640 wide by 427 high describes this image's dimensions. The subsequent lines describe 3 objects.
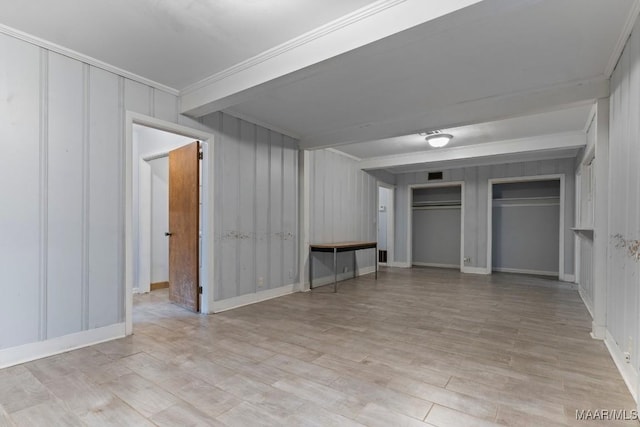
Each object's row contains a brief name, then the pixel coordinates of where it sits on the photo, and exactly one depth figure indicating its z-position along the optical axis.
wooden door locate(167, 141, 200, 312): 3.93
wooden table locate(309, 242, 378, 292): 5.11
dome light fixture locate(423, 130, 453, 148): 4.94
